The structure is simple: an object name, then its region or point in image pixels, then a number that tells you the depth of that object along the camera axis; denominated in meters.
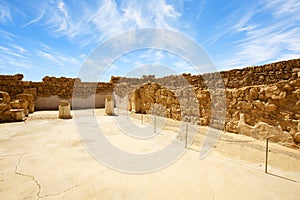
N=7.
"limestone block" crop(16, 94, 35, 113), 11.32
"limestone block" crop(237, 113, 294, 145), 4.86
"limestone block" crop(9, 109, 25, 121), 8.51
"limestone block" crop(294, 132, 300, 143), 4.58
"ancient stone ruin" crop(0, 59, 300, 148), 4.84
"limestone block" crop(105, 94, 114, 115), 11.82
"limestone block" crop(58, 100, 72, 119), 10.06
